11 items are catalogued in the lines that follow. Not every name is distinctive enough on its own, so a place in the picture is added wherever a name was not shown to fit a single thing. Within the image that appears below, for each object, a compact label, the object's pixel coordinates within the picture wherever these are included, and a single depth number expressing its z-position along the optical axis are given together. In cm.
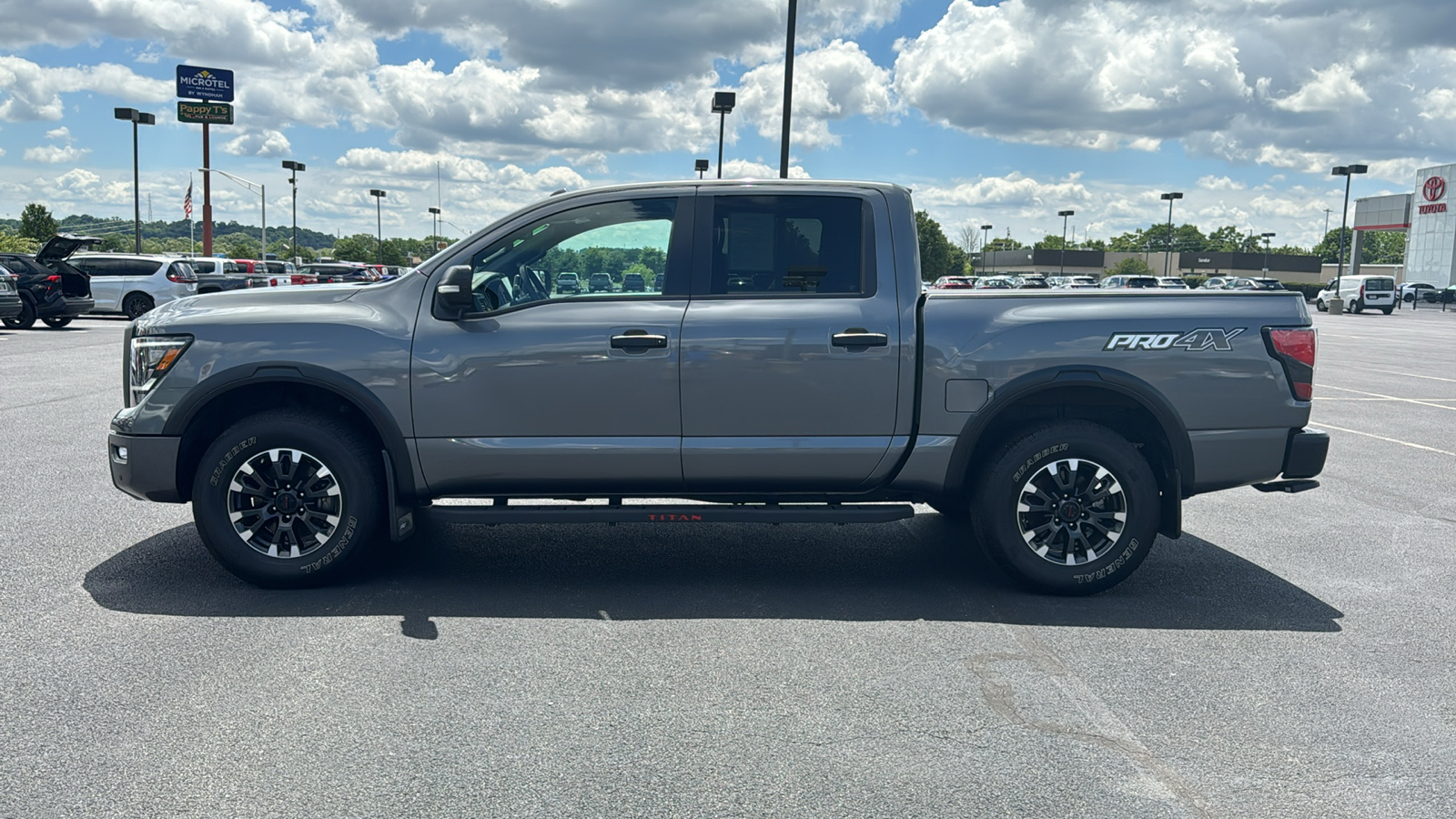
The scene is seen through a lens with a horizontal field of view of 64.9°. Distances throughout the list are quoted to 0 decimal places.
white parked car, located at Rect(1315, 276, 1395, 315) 5806
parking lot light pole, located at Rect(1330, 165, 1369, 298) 6206
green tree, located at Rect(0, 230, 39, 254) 8556
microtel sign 7419
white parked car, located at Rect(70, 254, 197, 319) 3000
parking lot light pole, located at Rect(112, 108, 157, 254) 6117
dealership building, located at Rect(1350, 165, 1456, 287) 7900
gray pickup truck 550
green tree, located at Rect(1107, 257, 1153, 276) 11851
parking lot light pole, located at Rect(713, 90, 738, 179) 2914
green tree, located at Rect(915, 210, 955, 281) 12558
